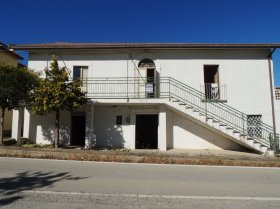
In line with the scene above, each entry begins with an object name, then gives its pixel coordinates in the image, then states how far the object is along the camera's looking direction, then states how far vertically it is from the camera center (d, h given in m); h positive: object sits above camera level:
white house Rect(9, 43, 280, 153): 16.19 +2.67
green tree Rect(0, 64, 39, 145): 13.91 +2.54
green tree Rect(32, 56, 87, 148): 13.66 +2.11
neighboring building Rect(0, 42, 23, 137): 20.64 +5.96
